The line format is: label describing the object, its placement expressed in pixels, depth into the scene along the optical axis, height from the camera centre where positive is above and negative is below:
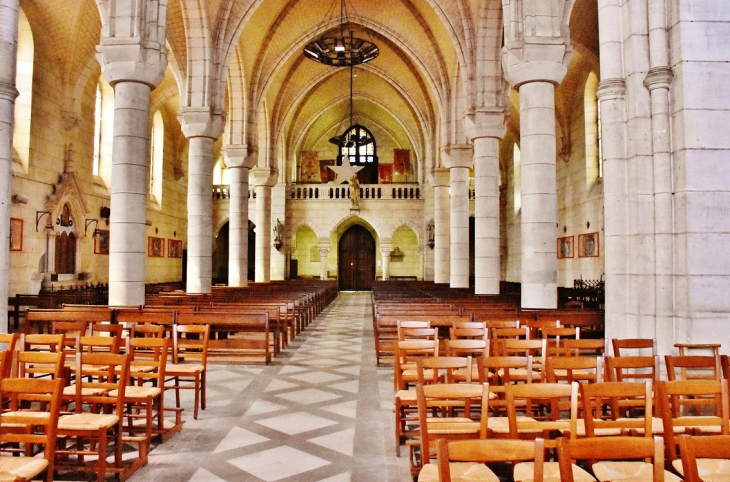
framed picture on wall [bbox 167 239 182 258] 26.37 +1.08
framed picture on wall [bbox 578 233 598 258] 19.23 +0.92
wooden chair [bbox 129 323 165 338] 6.09 -0.65
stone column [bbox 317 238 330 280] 29.72 +0.94
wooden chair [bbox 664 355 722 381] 4.39 -0.74
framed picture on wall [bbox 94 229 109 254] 19.77 +1.05
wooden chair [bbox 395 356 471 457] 4.11 -1.04
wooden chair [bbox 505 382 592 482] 2.89 -0.95
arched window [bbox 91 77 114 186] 20.03 +5.08
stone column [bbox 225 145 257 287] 19.05 +2.15
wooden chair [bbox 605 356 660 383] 4.23 -0.73
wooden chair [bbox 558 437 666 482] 2.05 -0.73
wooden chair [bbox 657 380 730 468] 3.04 -0.92
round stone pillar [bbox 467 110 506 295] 14.00 +1.97
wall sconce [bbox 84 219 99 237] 18.98 +1.56
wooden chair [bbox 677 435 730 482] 2.10 -0.71
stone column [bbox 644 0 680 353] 5.65 +0.97
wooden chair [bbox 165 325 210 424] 5.58 -1.02
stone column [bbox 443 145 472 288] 18.16 +2.02
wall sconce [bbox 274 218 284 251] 28.64 +1.99
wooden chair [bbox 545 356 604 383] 4.03 -0.72
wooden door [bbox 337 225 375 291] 33.62 +0.75
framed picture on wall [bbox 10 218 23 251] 15.18 +0.99
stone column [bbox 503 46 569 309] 9.38 +1.75
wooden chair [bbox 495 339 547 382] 5.01 -0.72
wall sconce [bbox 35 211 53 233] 16.31 +1.60
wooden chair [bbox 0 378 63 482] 2.96 -0.94
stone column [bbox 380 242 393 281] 29.66 +0.83
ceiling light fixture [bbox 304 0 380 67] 17.89 +7.29
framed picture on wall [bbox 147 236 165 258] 23.81 +1.02
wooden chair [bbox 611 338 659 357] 5.22 -0.72
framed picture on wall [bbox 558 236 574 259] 21.83 +0.96
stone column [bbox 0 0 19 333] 6.59 +1.76
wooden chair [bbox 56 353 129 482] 3.67 -1.06
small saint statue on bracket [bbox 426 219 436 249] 27.98 +1.91
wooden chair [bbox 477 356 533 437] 3.75 -0.81
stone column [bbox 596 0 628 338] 6.10 +1.11
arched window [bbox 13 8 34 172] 15.55 +4.99
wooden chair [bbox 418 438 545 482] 2.08 -0.73
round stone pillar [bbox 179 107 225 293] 14.77 +1.80
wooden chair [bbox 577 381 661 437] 3.12 -0.73
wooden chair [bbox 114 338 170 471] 4.29 -1.03
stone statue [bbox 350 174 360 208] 28.61 +4.13
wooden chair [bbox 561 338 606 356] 5.42 -0.74
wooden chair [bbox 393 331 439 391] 5.11 -0.85
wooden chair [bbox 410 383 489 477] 3.05 -1.03
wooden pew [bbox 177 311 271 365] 8.25 -0.83
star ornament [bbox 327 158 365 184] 26.05 +4.78
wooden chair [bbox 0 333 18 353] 4.75 -0.63
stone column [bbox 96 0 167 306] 9.75 +2.26
